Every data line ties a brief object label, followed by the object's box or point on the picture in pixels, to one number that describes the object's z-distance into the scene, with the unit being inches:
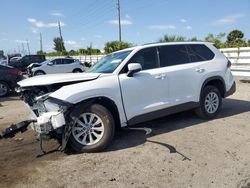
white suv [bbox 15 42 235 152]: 120.3
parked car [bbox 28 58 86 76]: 512.2
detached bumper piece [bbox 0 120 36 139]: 127.8
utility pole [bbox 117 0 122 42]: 970.9
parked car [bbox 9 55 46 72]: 667.1
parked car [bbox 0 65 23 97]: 315.4
